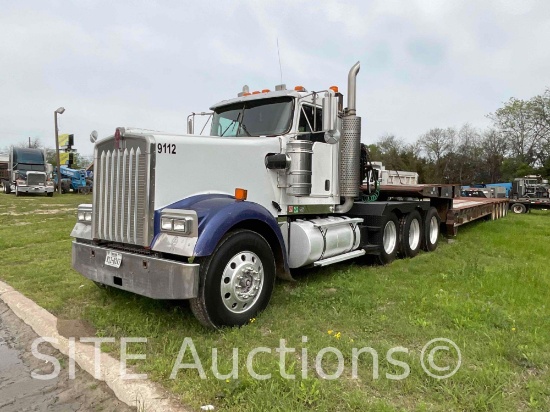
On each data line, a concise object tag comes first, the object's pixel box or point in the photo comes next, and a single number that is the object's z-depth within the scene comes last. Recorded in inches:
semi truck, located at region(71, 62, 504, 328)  142.4
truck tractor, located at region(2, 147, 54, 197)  1082.1
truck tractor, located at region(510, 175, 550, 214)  908.0
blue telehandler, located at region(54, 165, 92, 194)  1406.3
